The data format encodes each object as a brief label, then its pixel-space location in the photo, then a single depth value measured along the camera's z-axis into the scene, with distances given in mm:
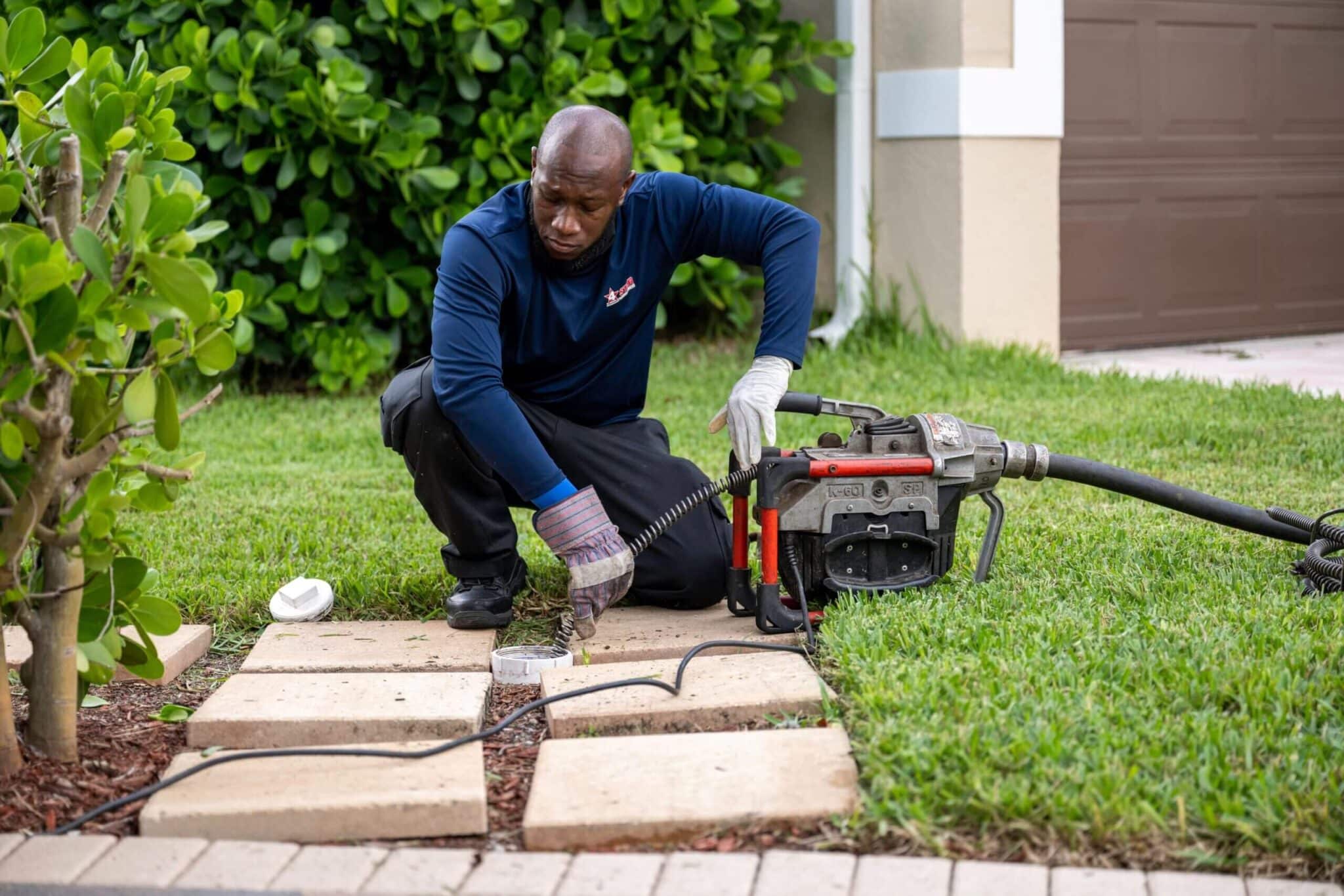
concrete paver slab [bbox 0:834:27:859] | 2268
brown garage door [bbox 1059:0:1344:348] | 7641
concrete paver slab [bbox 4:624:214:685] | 3209
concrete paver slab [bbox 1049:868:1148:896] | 2066
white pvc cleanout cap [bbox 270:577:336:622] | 3537
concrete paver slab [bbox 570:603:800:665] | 3248
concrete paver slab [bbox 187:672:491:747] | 2732
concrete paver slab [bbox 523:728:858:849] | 2297
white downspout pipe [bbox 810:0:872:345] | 7066
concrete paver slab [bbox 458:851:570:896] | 2146
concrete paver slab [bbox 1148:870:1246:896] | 2062
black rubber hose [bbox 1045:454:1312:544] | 3432
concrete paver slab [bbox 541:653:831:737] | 2764
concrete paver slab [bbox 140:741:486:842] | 2352
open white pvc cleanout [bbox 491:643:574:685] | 3162
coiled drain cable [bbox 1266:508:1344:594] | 3221
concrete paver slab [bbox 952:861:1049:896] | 2072
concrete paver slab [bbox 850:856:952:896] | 2088
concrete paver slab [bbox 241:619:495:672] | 3201
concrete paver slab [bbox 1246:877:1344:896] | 2059
